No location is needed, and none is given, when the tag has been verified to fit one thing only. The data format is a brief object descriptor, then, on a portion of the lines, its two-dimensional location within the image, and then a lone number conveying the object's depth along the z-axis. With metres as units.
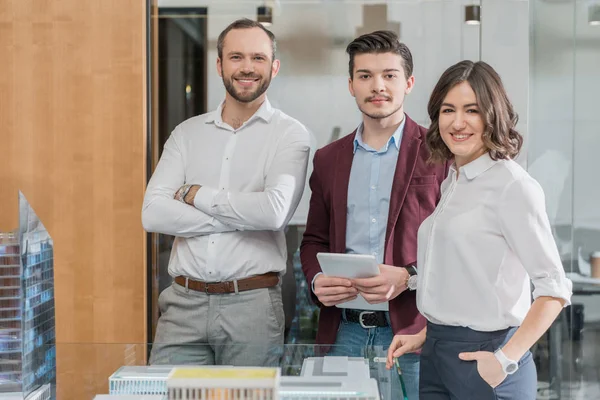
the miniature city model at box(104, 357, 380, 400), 1.43
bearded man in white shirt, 3.06
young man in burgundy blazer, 2.94
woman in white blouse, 1.99
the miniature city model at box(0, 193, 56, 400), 1.95
